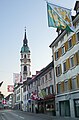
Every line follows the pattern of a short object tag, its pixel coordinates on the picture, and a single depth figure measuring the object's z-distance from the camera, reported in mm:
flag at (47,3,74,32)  17609
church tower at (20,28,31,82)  103812
